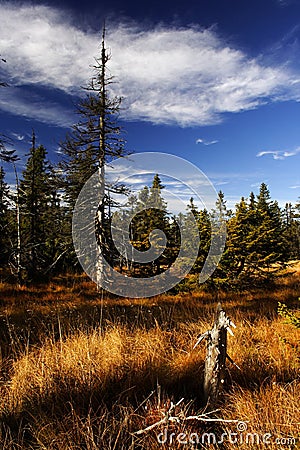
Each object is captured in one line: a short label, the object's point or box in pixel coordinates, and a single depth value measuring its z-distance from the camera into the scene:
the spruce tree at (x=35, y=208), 16.50
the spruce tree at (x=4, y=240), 11.61
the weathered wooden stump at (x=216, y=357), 2.98
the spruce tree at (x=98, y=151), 14.15
